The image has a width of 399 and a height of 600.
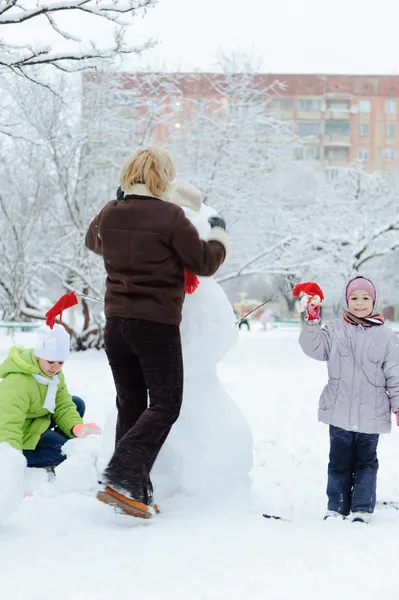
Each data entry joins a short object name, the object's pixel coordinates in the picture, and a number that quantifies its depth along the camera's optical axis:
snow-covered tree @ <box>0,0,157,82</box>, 6.24
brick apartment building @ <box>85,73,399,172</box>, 61.12
